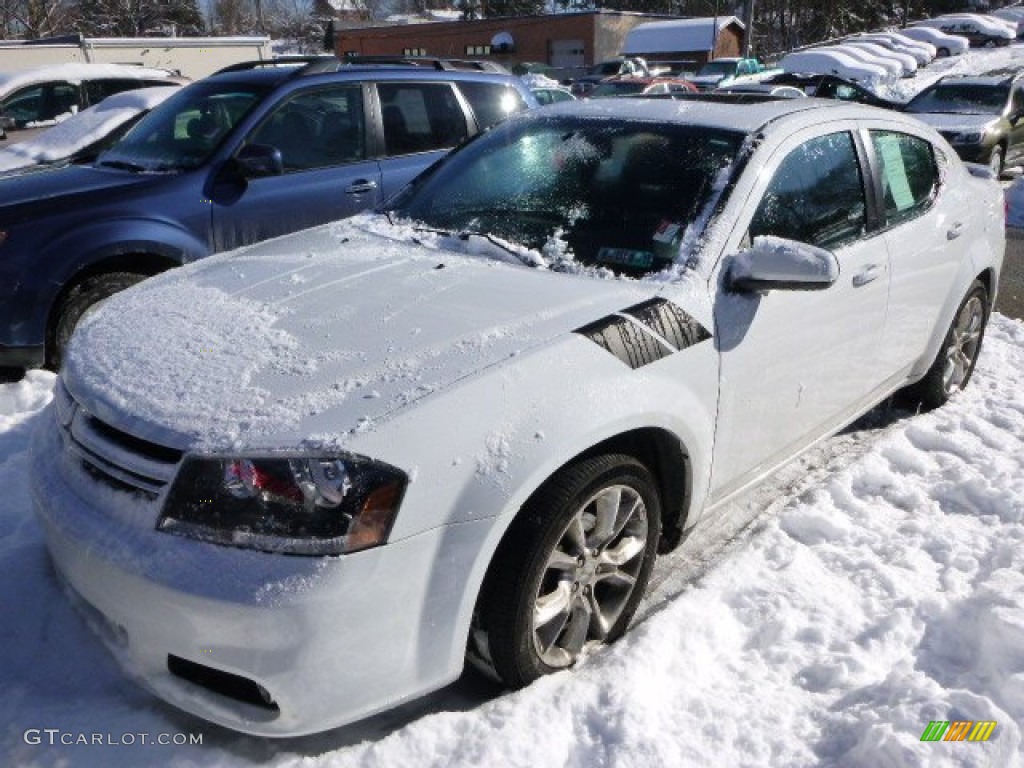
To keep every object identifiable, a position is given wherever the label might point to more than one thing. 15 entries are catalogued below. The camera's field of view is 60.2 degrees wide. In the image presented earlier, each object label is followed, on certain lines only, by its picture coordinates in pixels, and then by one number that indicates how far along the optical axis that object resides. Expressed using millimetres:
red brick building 47781
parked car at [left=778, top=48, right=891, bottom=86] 29859
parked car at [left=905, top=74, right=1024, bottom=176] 11984
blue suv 4551
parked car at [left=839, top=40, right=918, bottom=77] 33375
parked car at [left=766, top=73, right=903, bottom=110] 16556
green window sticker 3746
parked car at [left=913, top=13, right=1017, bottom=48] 42156
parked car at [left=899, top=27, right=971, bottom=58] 39312
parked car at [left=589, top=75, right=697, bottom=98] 24000
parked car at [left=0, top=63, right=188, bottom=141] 11453
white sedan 2006
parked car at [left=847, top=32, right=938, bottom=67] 36219
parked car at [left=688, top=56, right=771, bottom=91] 28786
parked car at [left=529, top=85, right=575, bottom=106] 17581
